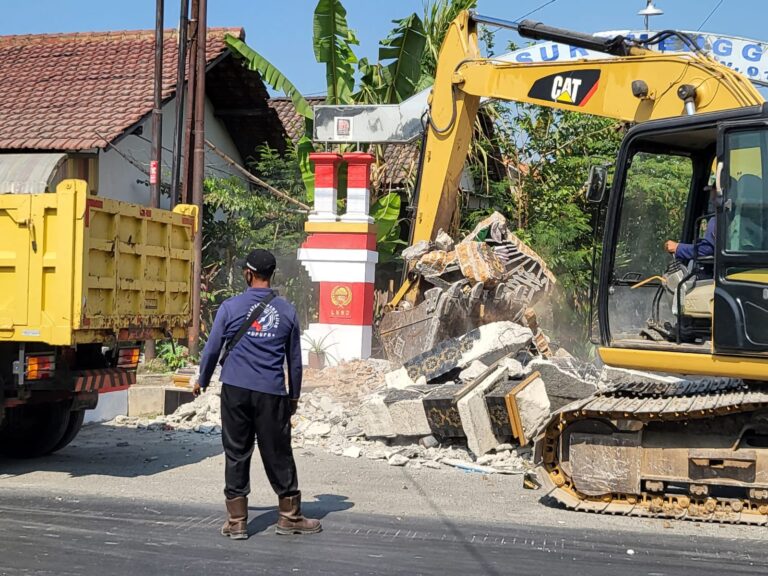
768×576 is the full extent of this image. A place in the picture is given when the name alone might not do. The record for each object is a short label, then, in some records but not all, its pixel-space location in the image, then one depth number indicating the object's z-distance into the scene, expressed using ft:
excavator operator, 25.13
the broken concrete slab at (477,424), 31.60
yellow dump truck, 26.45
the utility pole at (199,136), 50.29
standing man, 21.95
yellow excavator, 23.67
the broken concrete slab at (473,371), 35.18
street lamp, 50.60
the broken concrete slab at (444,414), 31.99
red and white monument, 48.16
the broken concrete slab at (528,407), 30.94
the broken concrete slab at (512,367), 33.65
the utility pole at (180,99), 50.44
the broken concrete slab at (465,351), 36.68
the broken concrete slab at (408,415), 32.94
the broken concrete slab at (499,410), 31.12
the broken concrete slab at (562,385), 31.81
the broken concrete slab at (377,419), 33.37
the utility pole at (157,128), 49.42
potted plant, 48.16
